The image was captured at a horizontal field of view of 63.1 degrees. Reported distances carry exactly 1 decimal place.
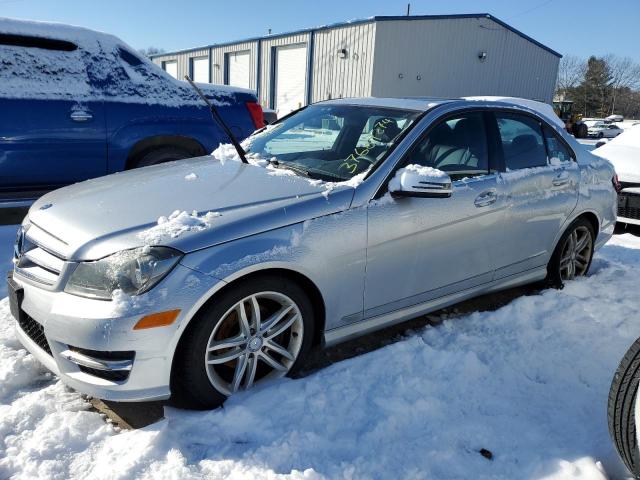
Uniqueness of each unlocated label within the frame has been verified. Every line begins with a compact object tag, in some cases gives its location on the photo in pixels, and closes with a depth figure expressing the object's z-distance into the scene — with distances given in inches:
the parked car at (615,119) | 1901.5
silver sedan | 88.7
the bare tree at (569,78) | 3022.6
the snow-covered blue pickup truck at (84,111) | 192.5
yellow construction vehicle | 1166.3
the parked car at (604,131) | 1353.7
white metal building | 876.6
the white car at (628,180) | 246.5
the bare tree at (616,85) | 3043.8
